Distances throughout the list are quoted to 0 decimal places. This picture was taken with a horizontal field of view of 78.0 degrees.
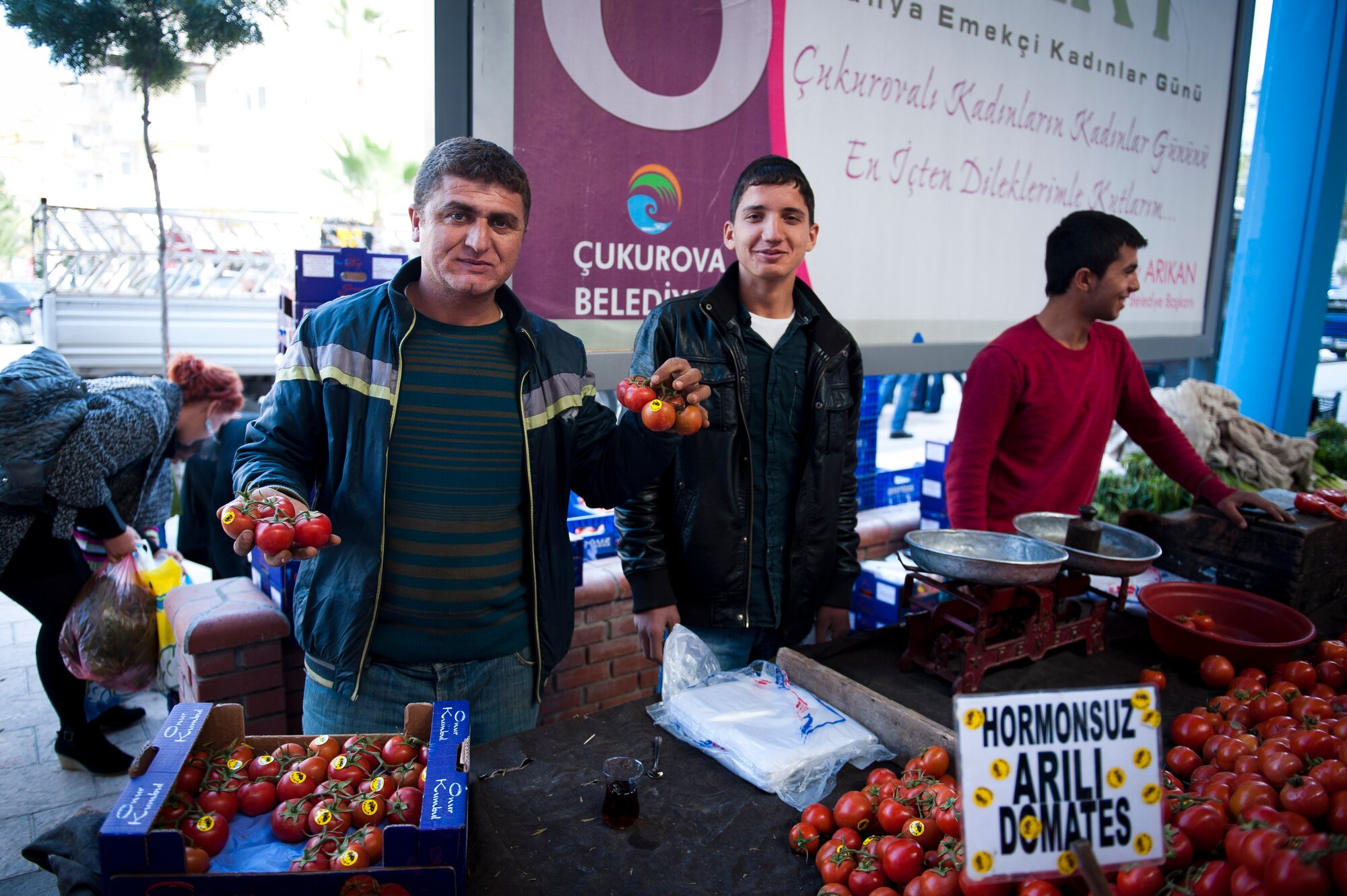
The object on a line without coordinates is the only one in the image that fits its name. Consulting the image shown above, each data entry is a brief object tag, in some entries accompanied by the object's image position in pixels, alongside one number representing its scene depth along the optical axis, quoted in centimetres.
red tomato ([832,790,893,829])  151
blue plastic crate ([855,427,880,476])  476
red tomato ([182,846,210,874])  125
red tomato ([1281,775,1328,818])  133
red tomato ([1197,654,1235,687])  216
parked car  962
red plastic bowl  222
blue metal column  634
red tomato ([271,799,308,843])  140
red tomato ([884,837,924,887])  137
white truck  813
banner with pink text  307
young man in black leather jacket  231
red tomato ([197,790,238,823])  143
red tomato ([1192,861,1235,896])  116
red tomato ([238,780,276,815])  147
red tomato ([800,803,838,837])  150
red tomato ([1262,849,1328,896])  101
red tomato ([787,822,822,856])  148
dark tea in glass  154
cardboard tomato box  119
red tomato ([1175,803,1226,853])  130
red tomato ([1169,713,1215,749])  180
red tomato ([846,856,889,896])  136
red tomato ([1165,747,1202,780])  169
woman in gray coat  300
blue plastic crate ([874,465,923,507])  507
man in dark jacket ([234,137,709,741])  185
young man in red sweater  266
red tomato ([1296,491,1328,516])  295
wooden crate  277
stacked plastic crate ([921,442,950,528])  459
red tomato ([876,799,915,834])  148
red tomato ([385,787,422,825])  138
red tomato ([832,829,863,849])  144
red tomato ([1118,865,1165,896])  119
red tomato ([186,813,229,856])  135
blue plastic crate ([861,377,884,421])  477
